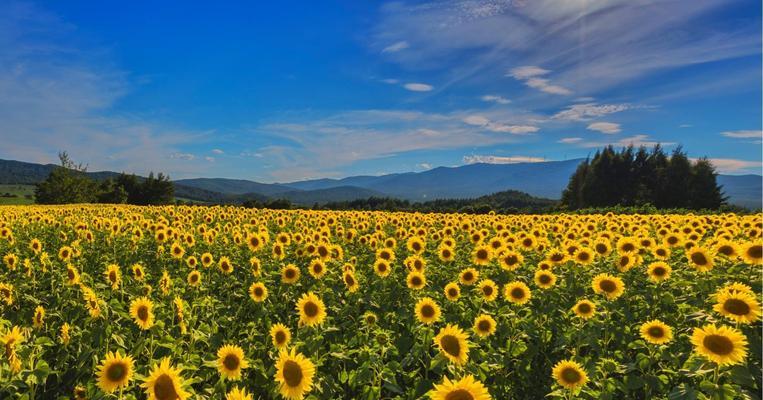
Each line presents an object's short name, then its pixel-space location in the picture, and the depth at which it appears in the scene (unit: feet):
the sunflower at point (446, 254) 25.32
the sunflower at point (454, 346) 12.57
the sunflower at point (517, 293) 18.43
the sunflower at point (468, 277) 20.79
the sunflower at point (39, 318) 15.70
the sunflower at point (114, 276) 19.53
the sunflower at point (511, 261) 22.26
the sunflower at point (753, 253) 18.24
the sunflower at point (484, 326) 15.11
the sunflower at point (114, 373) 10.98
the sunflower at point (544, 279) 19.90
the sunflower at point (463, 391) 9.83
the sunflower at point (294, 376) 11.31
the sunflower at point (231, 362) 12.23
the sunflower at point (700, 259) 19.31
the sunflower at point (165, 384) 9.96
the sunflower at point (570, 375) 12.28
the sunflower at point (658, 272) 19.03
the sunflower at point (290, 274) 20.95
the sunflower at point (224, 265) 24.03
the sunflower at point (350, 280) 20.17
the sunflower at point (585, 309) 15.97
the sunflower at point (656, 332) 14.02
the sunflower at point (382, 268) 22.50
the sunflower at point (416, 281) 19.63
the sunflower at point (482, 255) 24.07
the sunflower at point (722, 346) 11.75
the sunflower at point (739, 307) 13.53
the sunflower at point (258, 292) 19.05
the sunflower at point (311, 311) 15.37
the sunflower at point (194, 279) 20.84
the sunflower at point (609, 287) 17.85
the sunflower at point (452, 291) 18.62
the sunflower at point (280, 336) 13.74
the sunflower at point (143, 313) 14.25
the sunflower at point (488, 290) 18.26
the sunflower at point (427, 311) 15.84
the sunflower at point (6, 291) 18.40
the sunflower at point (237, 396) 9.42
